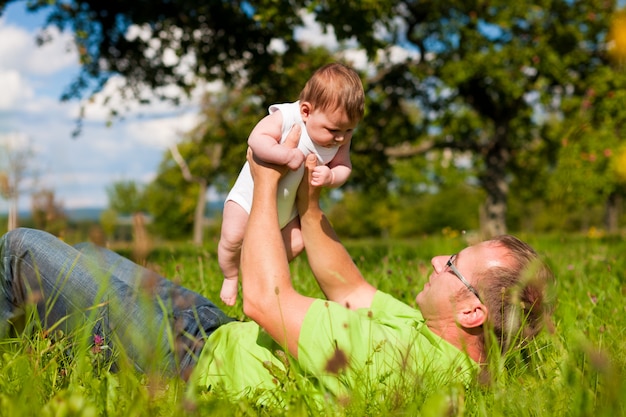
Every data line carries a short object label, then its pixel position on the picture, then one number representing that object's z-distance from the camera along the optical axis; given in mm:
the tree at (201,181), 28398
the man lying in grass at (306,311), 2176
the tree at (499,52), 14766
